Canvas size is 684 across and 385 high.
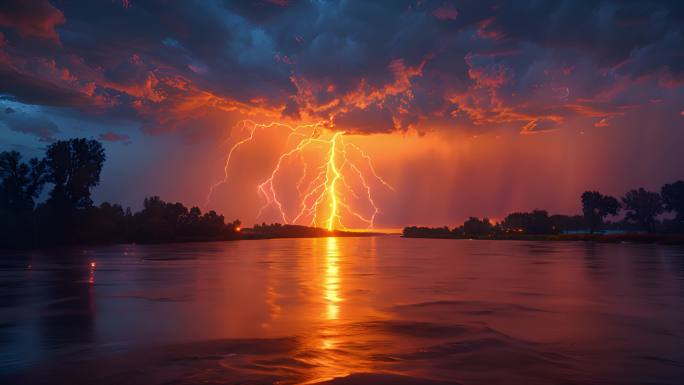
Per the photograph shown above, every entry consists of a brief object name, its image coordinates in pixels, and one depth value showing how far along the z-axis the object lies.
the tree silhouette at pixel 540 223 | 181.50
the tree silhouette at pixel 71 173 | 92.25
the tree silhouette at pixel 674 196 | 151.50
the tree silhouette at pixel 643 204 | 154.50
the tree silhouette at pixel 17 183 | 88.88
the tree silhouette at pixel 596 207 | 165.25
